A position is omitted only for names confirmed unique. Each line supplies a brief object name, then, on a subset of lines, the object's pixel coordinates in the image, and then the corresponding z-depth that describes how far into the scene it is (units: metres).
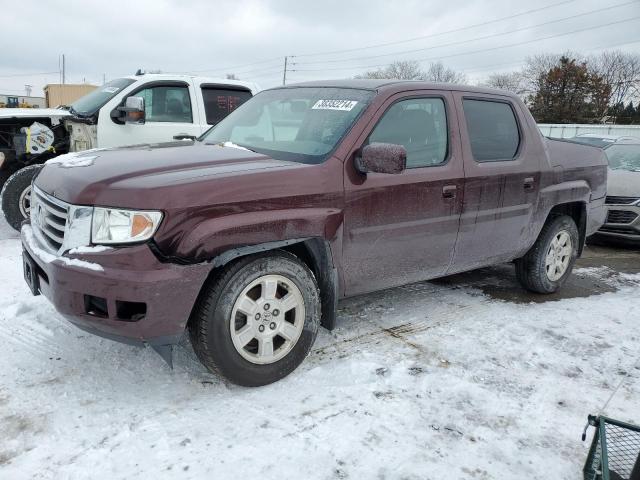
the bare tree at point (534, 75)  49.20
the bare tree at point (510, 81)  55.42
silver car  7.24
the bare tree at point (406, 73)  60.09
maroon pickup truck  2.55
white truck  6.68
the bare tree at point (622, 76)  56.28
